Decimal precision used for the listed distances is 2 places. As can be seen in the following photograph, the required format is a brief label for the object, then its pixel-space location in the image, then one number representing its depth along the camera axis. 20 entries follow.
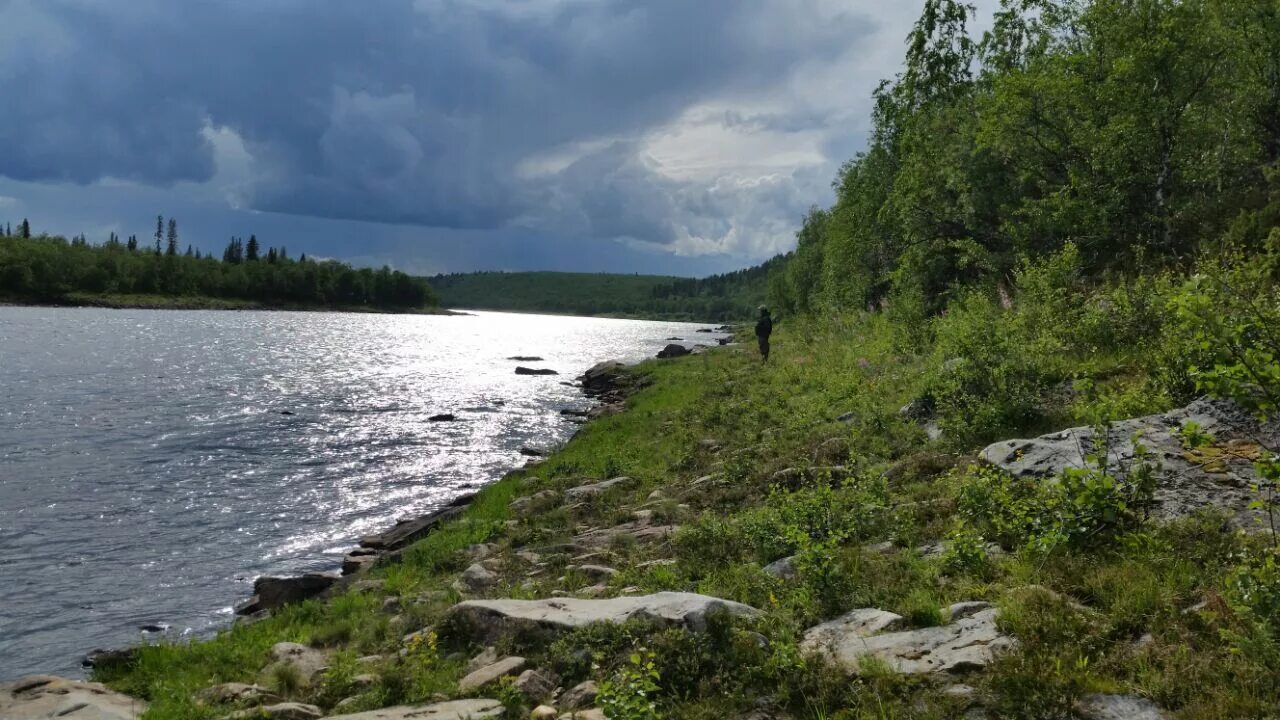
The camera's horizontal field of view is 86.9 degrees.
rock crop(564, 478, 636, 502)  17.62
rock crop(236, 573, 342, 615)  13.51
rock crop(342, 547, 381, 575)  15.47
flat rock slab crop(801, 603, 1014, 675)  6.01
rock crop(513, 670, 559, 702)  6.91
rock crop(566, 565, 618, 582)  10.85
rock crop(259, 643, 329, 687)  8.89
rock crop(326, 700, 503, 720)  6.64
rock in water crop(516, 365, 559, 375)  64.81
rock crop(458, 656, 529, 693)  7.29
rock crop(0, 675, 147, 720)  8.30
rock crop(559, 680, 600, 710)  6.63
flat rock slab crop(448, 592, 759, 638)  7.43
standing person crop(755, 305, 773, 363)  38.66
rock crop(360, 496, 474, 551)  17.25
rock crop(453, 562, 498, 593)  11.60
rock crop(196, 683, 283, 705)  8.06
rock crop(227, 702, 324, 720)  7.40
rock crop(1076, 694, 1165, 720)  5.02
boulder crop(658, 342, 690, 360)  71.00
